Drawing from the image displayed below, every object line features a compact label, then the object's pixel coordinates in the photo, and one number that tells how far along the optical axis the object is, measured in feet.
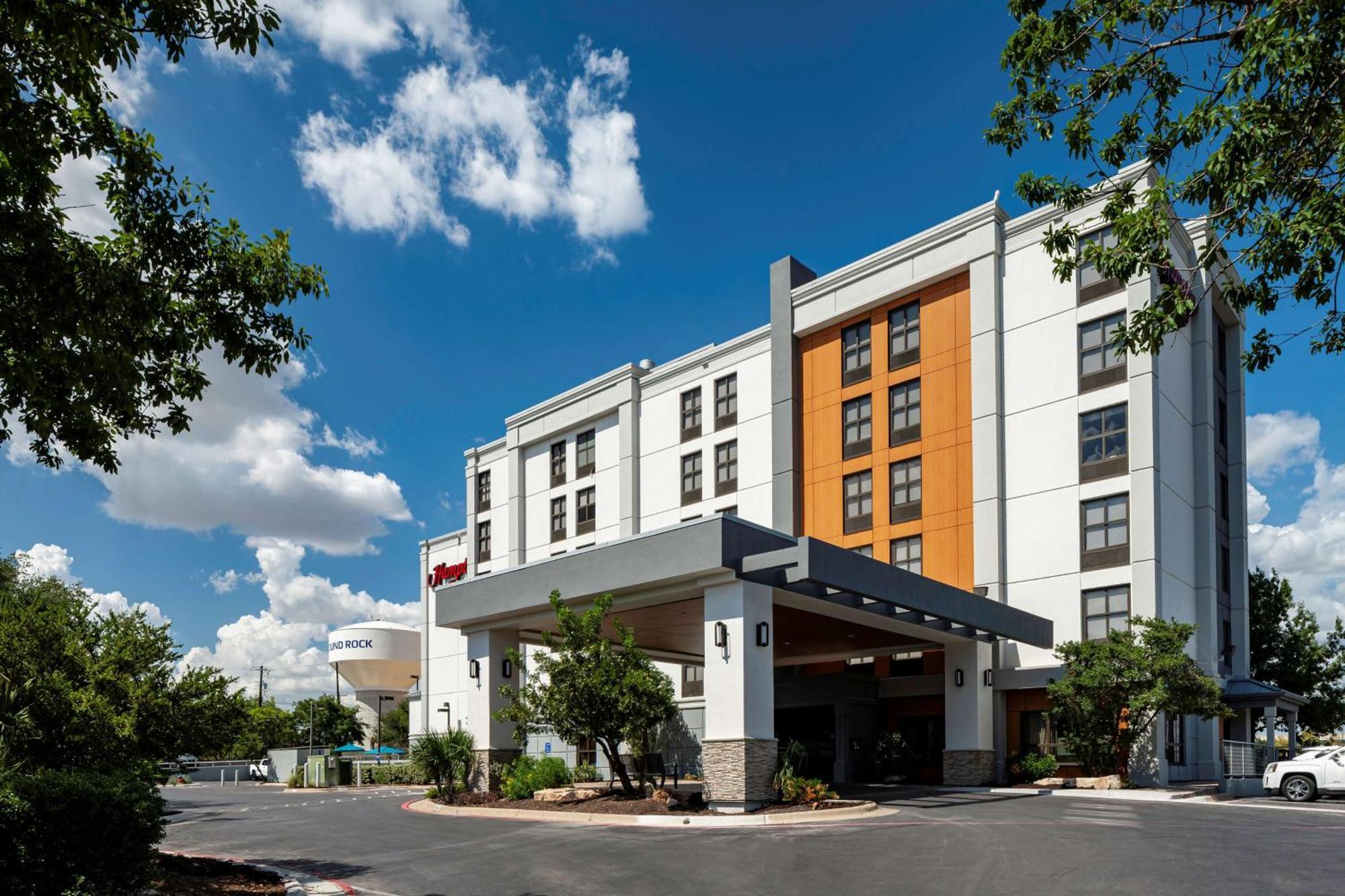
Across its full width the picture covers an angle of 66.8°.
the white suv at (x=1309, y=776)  86.33
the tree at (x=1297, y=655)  162.91
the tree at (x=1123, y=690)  92.99
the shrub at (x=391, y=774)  155.84
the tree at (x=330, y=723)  317.83
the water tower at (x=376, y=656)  276.41
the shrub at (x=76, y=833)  28.60
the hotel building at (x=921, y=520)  79.15
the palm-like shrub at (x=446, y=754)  93.45
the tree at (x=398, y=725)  300.81
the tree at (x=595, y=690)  73.46
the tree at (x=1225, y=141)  29.73
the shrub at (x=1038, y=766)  100.73
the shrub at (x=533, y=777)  84.23
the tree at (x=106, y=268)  29.12
